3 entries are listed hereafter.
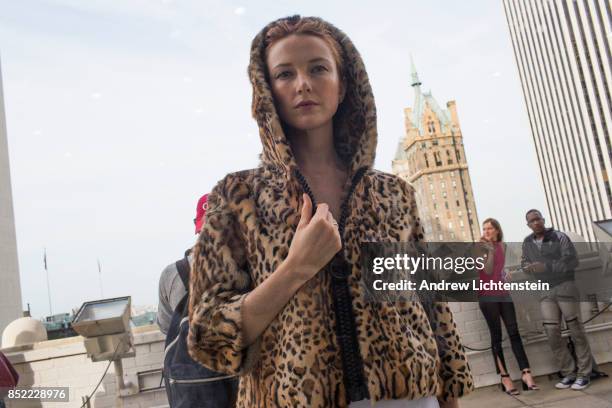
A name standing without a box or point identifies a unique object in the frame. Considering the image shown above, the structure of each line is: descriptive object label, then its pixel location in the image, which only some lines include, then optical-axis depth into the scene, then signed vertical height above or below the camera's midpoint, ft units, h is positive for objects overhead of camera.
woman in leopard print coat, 3.14 +0.07
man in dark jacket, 17.60 -2.21
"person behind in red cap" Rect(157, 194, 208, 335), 8.70 +0.02
